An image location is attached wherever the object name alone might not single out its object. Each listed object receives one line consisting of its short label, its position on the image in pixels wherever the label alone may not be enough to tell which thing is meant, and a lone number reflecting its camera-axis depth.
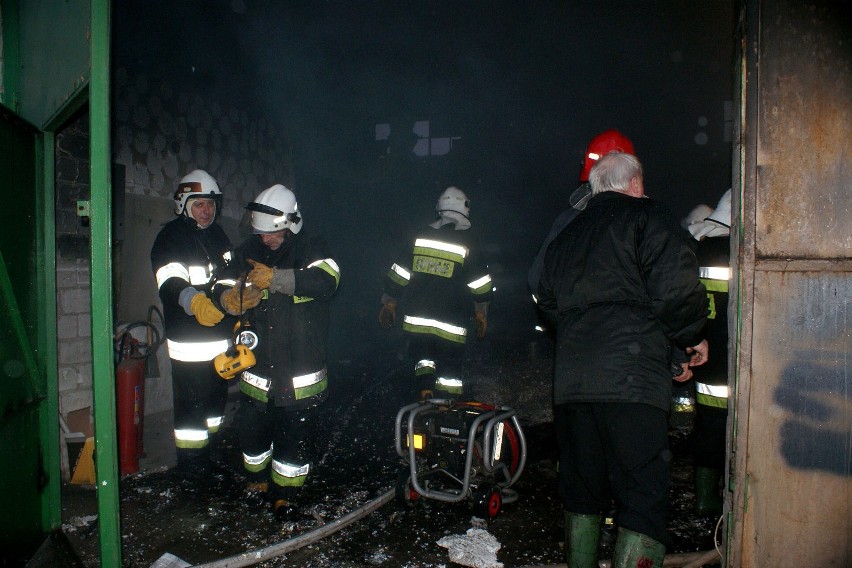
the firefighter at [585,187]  2.81
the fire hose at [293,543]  2.70
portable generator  3.17
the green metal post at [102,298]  1.99
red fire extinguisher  3.99
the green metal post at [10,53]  2.83
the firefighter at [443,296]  4.51
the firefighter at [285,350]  3.32
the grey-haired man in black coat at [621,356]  2.10
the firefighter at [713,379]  3.12
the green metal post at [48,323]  2.79
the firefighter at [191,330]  3.66
